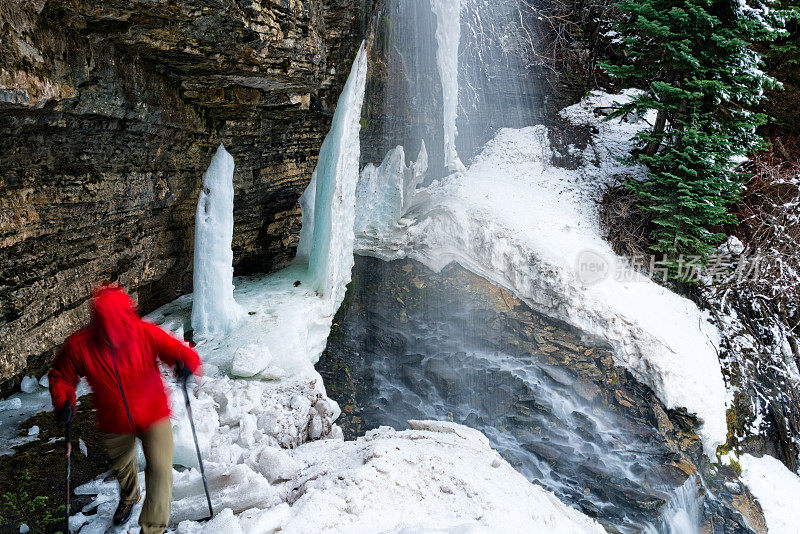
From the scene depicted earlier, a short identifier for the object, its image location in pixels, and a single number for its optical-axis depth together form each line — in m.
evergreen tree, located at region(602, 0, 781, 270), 7.85
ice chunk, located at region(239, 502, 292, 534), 2.48
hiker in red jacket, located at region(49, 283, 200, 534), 2.34
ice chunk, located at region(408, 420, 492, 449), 4.69
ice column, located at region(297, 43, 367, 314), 6.18
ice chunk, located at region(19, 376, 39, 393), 4.08
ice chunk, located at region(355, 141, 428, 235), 10.15
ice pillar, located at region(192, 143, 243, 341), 5.26
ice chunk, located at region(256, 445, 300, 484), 3.21
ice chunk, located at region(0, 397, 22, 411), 3.86
